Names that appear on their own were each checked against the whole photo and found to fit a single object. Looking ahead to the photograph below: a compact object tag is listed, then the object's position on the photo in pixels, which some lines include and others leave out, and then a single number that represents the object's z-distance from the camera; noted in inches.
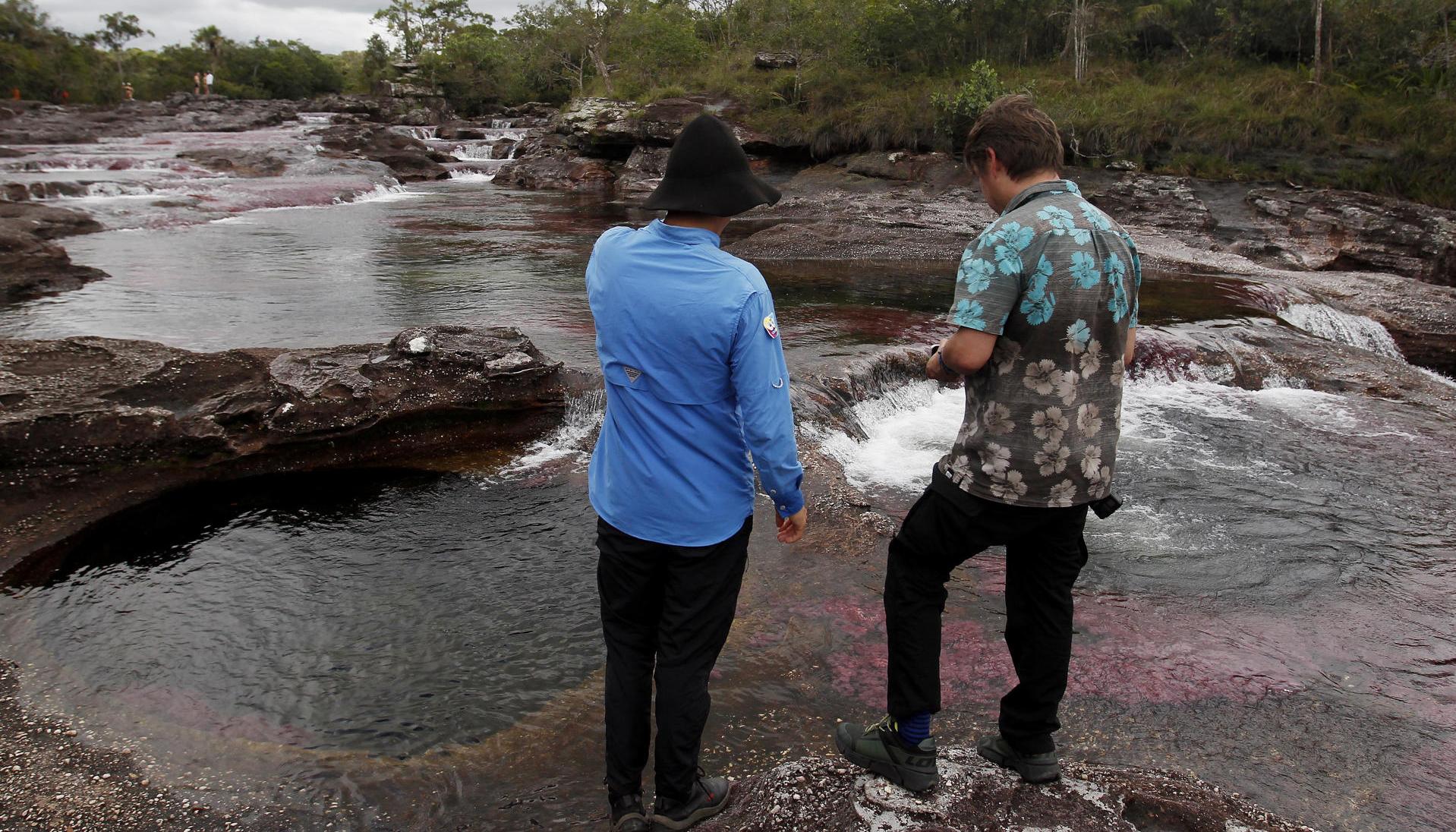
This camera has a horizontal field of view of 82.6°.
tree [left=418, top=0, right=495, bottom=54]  2471.2
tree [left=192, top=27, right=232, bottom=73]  2332.7
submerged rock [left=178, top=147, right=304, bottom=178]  906.1
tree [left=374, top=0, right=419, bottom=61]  2471.7
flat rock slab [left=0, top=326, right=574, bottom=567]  190.5
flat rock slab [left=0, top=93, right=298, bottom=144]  1124.5
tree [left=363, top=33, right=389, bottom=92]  2252.7
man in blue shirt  85.1
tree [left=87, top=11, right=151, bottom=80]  2283.5
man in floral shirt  87.1
